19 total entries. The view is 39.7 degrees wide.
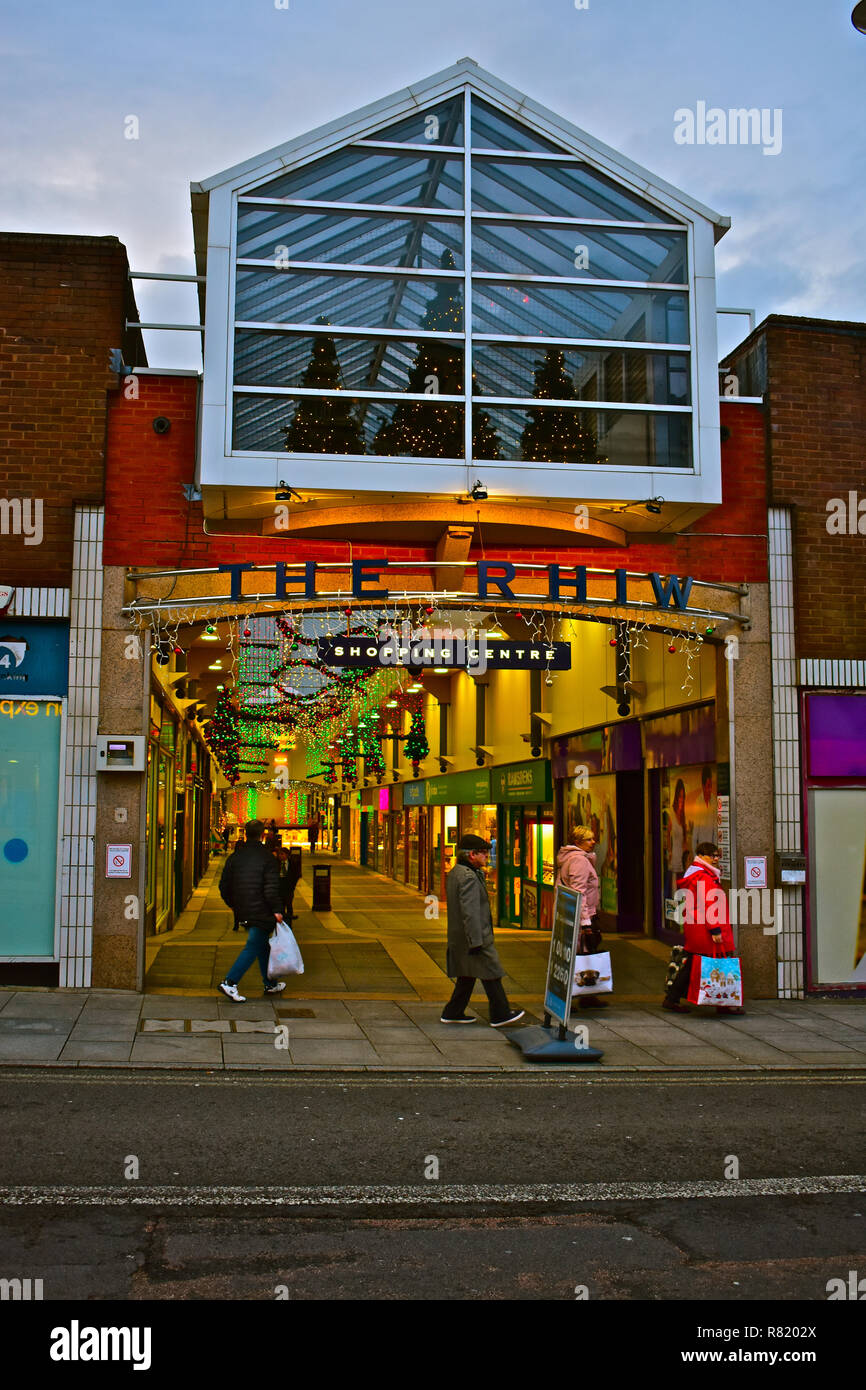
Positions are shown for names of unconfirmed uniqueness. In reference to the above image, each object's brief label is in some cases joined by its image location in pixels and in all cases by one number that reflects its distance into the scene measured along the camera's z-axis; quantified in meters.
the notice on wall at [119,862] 12.06
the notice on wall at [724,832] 12.98
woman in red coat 11.69
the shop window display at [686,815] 14.95
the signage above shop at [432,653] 11.66
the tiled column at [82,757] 11.94
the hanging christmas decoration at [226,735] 27.02
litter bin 22.53
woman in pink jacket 12.30
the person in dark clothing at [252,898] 11.66
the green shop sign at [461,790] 25.11
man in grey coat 10.72
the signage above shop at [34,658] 12.23
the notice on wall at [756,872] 12.90
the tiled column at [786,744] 12.91
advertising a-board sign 9.92
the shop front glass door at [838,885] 13.05
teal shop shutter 12.03
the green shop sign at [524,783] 20.84
